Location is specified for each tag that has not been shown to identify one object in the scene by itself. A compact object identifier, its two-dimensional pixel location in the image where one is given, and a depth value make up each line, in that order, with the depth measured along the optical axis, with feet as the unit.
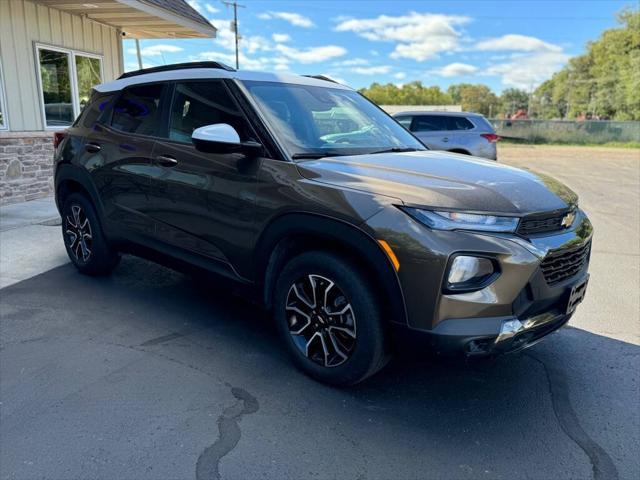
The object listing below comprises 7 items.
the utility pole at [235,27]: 136.26
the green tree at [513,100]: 464.24
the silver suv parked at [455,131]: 35.04
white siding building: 27.89
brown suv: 8.14
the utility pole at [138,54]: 63.22
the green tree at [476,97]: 461.37
